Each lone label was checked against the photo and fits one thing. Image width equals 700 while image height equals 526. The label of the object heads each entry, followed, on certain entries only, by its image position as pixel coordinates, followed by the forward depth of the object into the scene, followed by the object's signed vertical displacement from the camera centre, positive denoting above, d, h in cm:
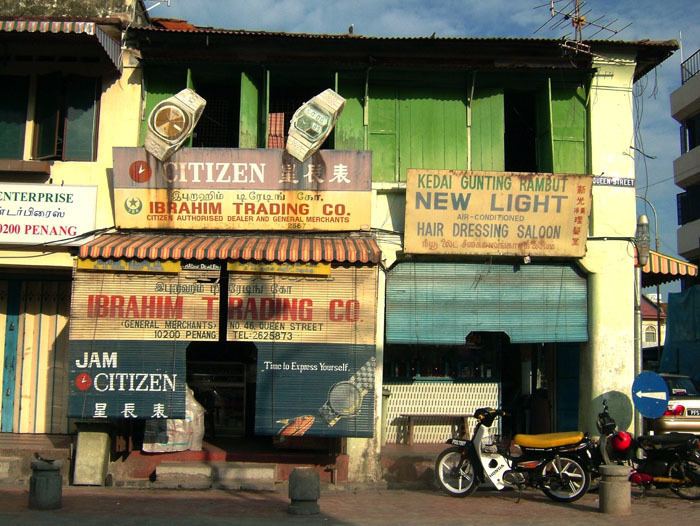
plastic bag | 1069 -156
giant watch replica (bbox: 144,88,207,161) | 1061 +318
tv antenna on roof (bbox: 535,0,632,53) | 1094 +493
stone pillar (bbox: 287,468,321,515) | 849 -190
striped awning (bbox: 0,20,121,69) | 1017 +439
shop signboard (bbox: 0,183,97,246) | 1066 +176
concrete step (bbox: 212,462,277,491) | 1009 -208
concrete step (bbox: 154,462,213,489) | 1008 -207
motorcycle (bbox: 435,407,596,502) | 926 -167
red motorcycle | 930 -156
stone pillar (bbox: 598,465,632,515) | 863 -185
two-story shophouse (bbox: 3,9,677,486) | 1020 +162
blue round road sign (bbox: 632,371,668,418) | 951 -74
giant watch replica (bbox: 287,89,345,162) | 1052 +315
